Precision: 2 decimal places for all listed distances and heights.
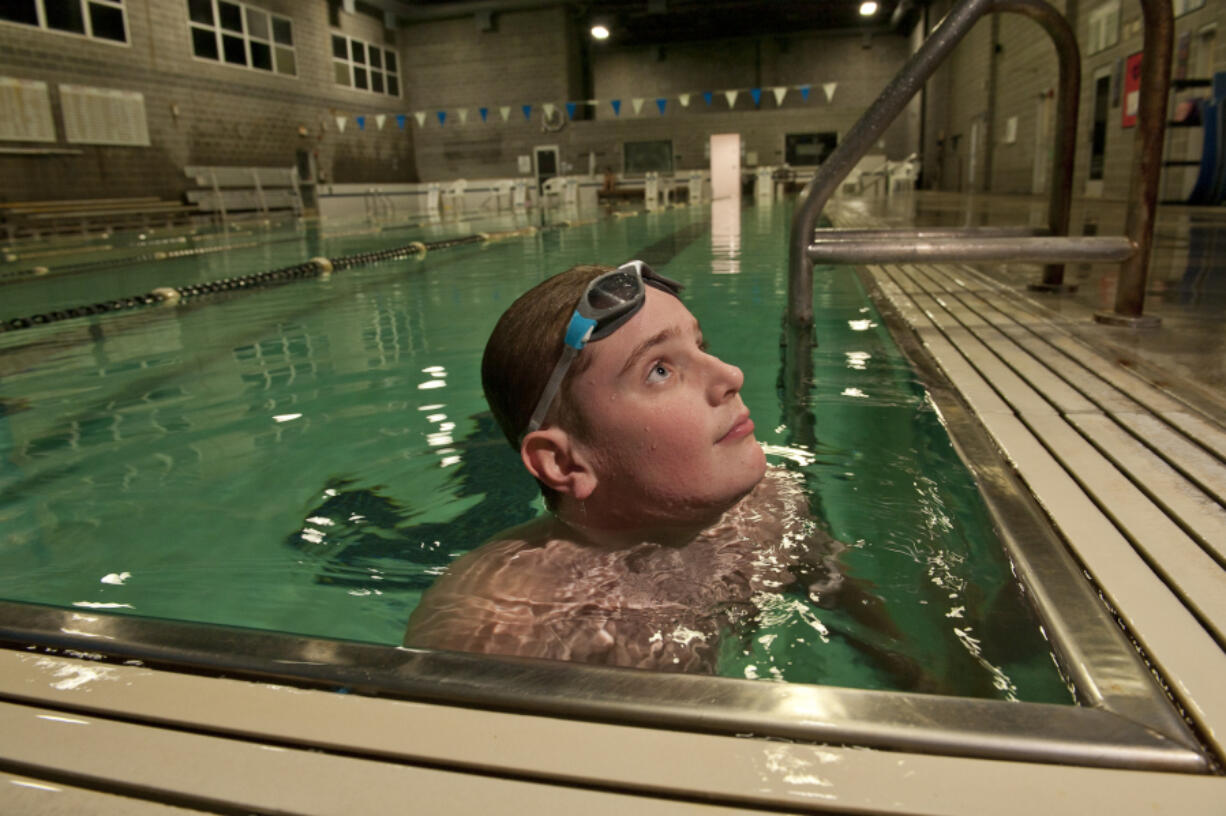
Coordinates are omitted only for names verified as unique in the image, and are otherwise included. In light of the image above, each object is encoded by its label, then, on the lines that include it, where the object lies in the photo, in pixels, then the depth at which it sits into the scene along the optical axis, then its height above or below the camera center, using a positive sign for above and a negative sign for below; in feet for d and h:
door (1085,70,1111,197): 45.68 +3.28
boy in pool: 4.42 -1.45
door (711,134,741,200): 91.56 +4.57
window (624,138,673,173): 99.86 +6.10
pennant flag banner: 88.69 +11.39
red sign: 38.68 +4.77
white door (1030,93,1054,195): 55.16 +3.40
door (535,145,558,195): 98.27 +5.86
